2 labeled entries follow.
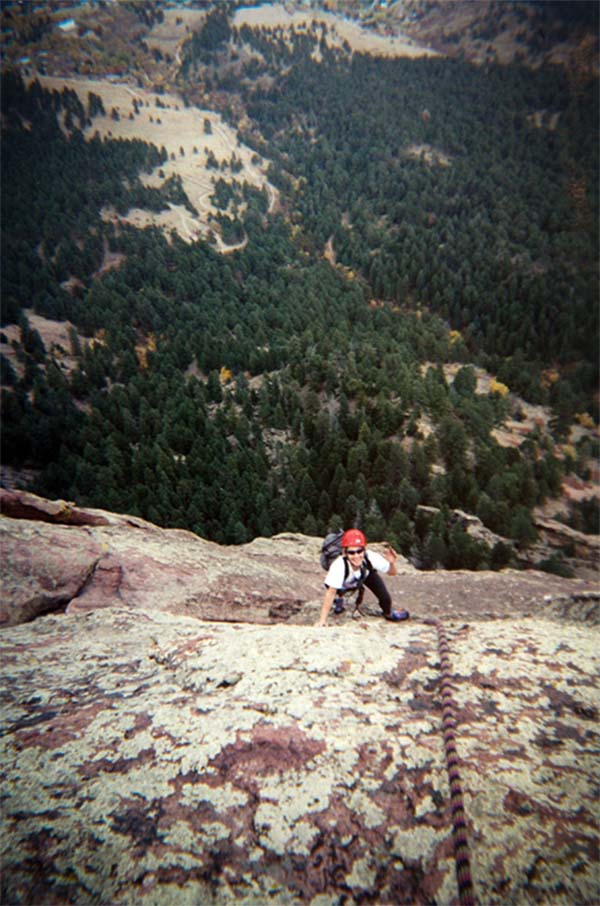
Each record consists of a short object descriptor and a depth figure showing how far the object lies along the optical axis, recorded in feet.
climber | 26.94
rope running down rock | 12.01
